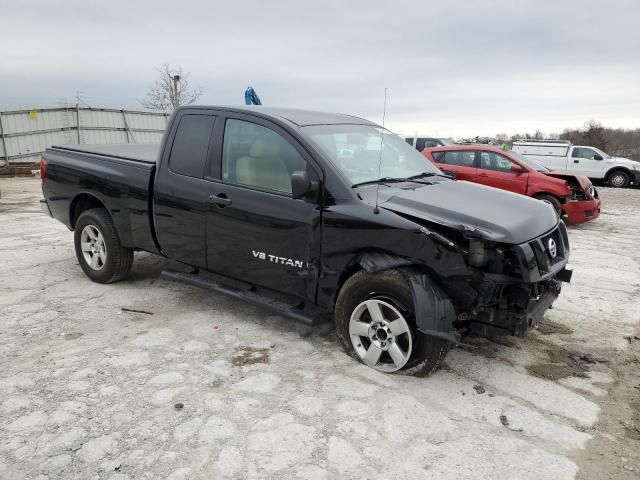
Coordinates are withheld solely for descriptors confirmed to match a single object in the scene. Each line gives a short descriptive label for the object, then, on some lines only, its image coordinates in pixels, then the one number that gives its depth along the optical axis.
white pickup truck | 18.89
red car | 9.81
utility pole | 28.05
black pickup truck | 3.24
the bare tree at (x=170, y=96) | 28.88
